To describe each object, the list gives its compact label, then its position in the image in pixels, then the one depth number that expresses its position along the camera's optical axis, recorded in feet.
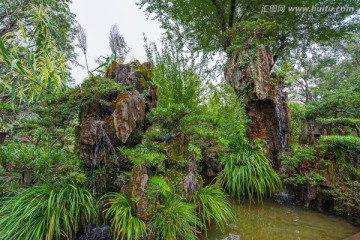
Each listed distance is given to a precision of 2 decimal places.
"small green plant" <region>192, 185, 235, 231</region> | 7.64
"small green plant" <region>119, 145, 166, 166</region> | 6.44
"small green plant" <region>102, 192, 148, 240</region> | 5.56
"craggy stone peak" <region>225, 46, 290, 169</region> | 12.39
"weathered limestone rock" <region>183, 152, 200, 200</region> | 7.37
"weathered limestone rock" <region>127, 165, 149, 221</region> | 5.89
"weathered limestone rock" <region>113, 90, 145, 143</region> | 6.35
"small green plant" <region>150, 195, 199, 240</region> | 6.11
